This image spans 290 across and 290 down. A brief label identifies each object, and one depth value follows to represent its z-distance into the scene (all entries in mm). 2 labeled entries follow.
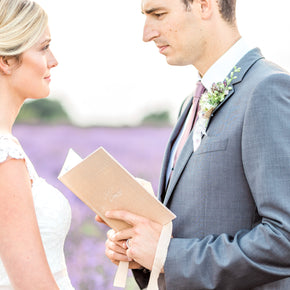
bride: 2662
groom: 2383
